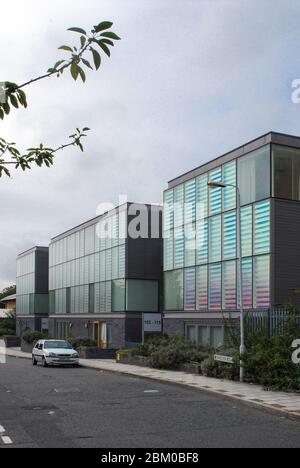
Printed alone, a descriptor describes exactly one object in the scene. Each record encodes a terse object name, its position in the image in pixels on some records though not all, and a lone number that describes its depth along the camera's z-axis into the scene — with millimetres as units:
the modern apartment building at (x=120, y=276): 38344
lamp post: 19641
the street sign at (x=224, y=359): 20272
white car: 30172
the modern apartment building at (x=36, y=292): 60156
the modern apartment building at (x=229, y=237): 24641
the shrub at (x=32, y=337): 47969
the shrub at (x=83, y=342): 38531
